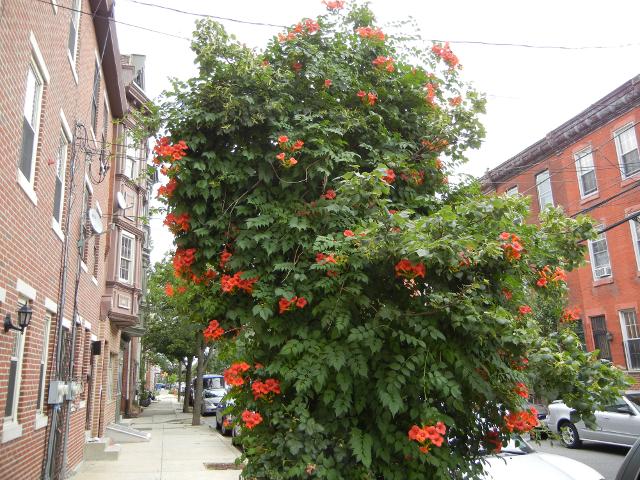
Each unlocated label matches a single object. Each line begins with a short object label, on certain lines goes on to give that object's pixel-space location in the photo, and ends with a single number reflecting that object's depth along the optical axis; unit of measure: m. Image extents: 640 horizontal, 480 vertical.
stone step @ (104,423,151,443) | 16.11
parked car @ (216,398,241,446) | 4.55
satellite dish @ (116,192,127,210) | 16.23
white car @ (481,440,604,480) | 5.82
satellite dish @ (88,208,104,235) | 10.80
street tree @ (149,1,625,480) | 3.84
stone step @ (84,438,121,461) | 12.50
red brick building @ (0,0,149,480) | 6.28
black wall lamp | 6.50
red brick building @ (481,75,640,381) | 19.11
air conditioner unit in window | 20.68
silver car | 12.24
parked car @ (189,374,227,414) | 26.75
